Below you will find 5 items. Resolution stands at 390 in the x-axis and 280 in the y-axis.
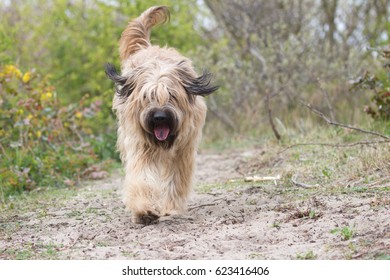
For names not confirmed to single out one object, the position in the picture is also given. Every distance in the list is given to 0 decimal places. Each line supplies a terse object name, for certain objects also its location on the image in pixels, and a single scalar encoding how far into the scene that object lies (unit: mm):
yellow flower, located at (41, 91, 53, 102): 15703
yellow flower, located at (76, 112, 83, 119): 16759
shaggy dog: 10264
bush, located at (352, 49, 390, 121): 14547
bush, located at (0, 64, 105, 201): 14493
